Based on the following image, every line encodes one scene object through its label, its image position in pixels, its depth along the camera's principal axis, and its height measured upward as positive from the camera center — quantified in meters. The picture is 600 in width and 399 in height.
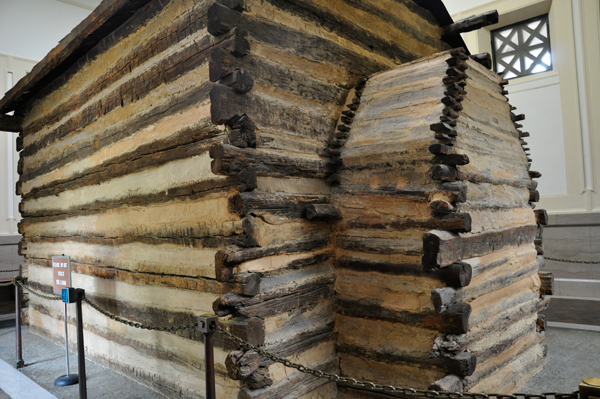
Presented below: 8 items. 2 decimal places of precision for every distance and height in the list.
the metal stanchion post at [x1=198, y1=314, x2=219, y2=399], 2.92 -0.85
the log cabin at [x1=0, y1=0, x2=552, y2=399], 3.57 +0.07
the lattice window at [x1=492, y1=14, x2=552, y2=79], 10.44 +3.72
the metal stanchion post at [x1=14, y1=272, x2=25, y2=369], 5.43 -1.28
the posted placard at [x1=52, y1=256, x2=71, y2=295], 4.75 -0.51
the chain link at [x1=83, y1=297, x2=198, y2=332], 3.46 -0.85
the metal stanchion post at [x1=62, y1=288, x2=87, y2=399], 3.97 -1.02
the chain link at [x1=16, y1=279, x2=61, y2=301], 5.61 -0.69
